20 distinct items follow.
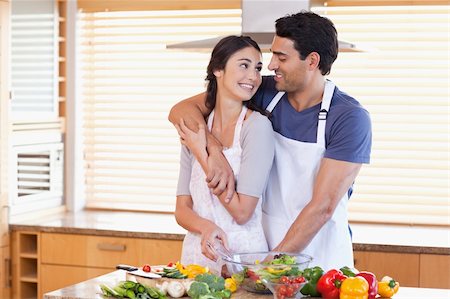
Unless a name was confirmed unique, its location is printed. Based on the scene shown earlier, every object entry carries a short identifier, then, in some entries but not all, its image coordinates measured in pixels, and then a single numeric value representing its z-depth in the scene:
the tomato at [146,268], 2.66
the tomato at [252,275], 2.51
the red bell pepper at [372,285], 2.49
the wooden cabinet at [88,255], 4.21
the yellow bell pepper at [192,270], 2.64
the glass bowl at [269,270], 2.42
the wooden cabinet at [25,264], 4.36
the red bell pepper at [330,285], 2.49
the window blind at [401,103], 4.46
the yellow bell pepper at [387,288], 2.56
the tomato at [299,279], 2.43
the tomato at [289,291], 2.41
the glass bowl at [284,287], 2.41
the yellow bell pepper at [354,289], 2.44
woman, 2.92
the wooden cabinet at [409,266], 3.91
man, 2.92
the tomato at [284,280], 2.41
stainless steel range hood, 3.69
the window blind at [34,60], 4.46
